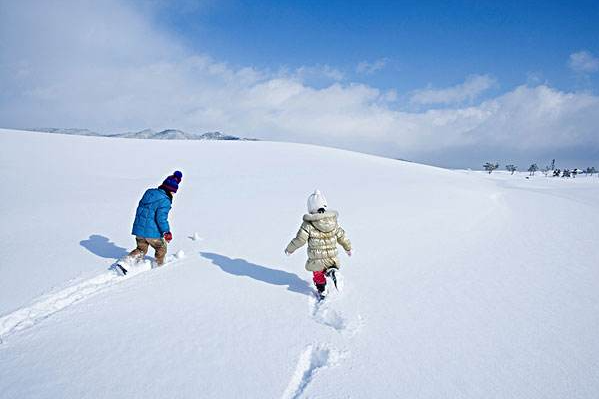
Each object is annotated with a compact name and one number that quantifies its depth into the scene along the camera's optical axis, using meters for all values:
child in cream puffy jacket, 4.02
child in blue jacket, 4.88
